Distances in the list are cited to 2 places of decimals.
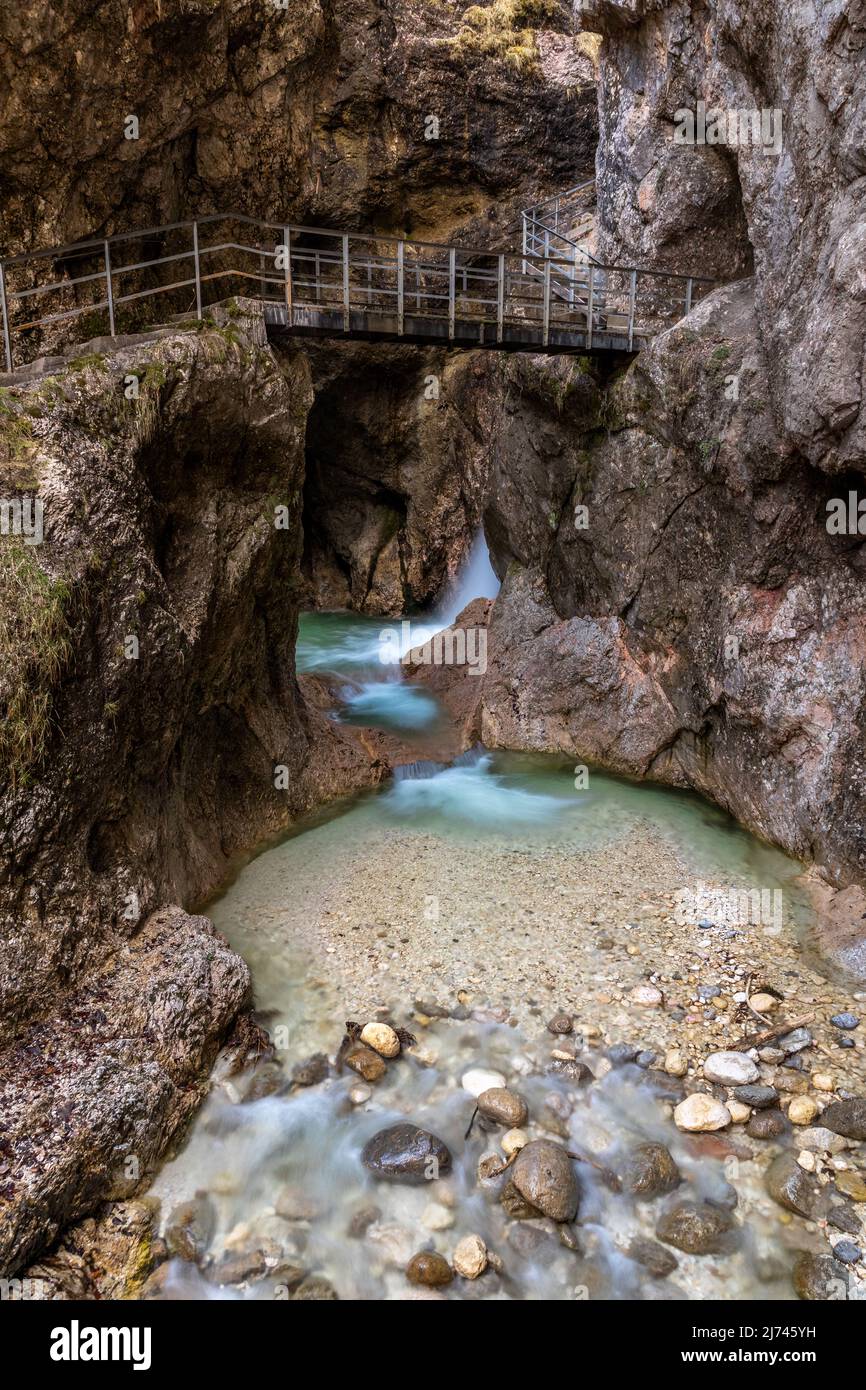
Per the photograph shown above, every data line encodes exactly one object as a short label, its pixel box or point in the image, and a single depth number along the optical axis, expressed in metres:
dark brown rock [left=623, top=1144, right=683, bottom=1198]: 6.29
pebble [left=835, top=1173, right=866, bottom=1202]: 6.08
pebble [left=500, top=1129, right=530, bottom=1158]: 6.62
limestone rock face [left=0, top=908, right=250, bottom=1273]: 5.76
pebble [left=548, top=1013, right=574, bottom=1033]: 7.79
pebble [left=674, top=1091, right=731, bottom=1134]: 6.73
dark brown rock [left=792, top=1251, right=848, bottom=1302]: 5.45
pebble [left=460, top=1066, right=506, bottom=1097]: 7.23
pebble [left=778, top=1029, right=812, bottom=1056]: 7.45
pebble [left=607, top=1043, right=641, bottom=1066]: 7.43
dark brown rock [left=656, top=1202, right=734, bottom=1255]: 5.85
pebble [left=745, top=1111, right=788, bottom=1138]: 6.64
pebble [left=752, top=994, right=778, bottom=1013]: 7.97
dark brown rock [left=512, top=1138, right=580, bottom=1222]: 6.08
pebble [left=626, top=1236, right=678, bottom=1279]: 5.75
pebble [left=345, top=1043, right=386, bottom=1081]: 7.34
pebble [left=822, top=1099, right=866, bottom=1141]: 6.55
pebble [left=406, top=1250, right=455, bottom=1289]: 5.66
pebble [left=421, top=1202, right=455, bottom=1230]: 6.07
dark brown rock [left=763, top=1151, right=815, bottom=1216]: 6.06
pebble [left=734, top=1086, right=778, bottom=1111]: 6.88
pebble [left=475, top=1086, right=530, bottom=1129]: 6.86
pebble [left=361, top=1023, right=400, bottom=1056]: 7.52
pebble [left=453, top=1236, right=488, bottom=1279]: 5.71
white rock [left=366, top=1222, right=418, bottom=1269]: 5.88
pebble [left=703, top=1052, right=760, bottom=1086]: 7.14
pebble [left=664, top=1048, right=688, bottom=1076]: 7.28
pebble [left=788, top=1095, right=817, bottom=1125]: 6.71
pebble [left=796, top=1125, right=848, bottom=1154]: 6.45
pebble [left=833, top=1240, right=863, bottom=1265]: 5.64
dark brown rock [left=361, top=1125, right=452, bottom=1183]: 6.47
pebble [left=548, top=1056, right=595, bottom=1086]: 7.29
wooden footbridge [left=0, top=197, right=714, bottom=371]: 9.49
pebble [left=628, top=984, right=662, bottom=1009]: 8.10
